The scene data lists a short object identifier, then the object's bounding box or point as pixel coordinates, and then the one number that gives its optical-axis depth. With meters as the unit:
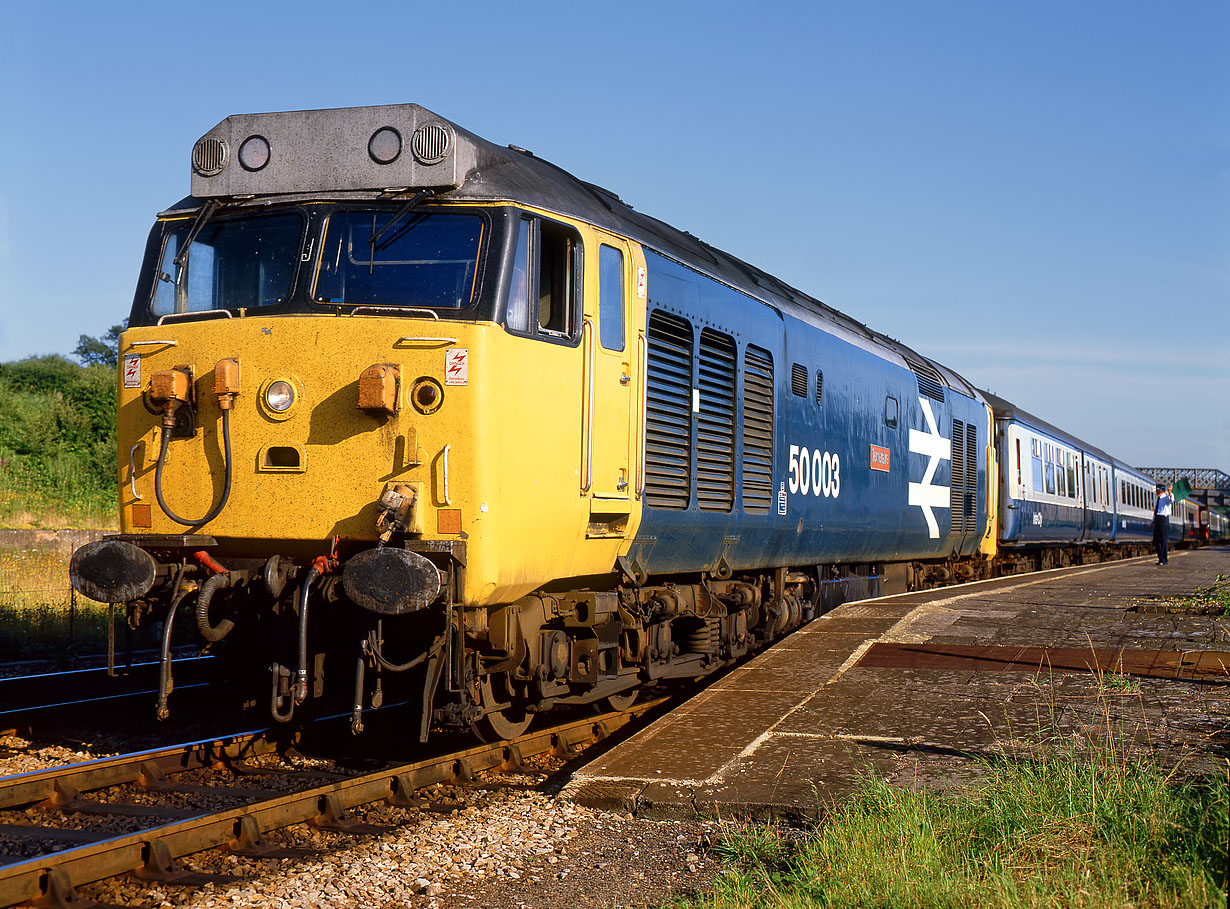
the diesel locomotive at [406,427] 5.79
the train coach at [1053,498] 20.33
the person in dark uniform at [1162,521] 19.95
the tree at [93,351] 53.91
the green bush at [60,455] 24.20
